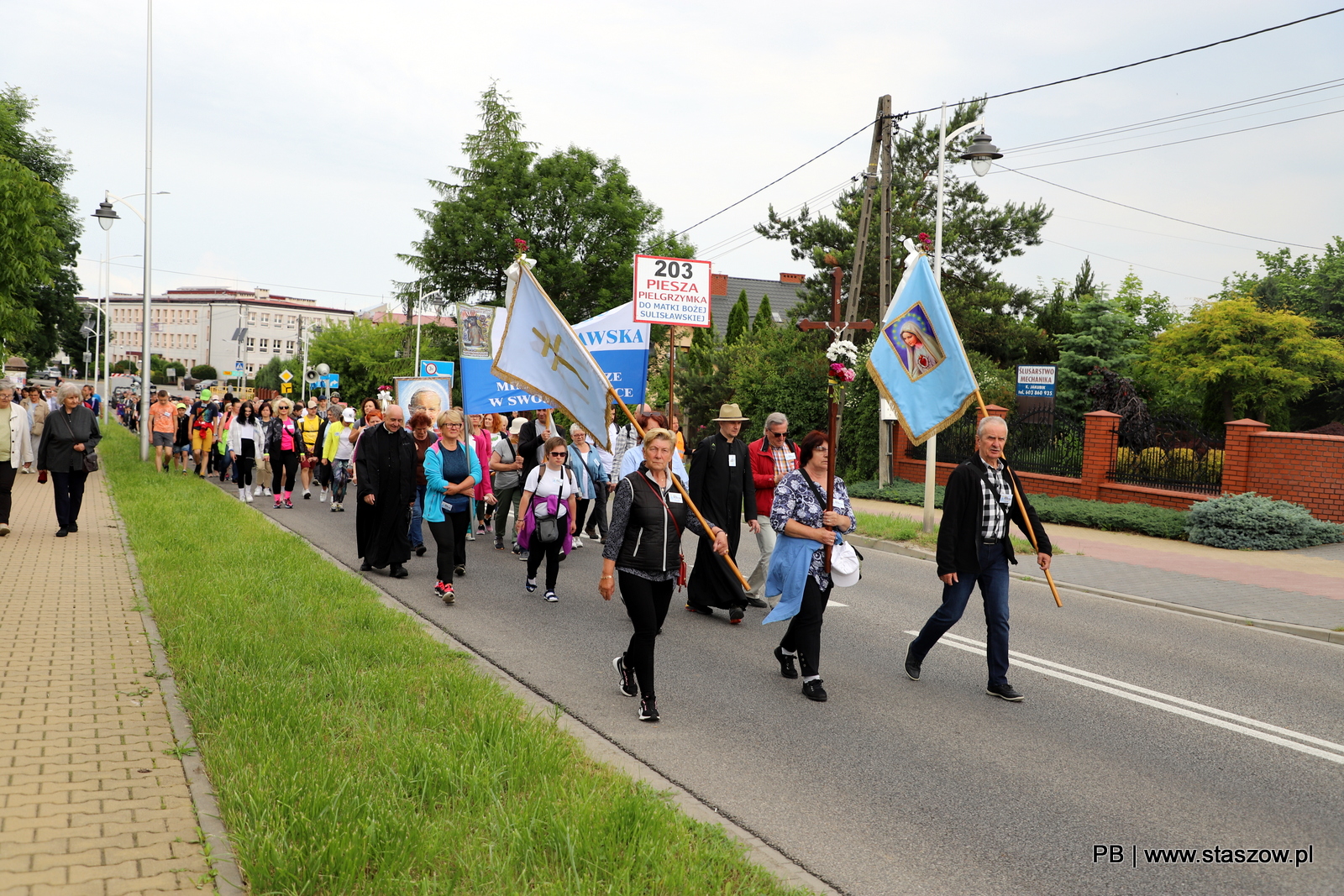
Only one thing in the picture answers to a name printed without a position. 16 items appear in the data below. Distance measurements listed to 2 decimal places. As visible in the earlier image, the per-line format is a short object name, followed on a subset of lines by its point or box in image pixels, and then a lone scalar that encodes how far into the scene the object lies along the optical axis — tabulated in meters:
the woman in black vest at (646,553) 6.26
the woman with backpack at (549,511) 10.06
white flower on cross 15.95
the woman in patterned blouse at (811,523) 6.79
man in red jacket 9.43
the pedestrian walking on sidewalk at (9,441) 12.43
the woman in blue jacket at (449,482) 10.05
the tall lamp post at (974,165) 16.69
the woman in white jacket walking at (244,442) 18.42
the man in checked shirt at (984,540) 6.83
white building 145.00
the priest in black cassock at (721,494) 9.22
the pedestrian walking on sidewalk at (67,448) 12.90
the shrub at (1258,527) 15.02
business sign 22.69
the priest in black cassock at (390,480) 10.89
